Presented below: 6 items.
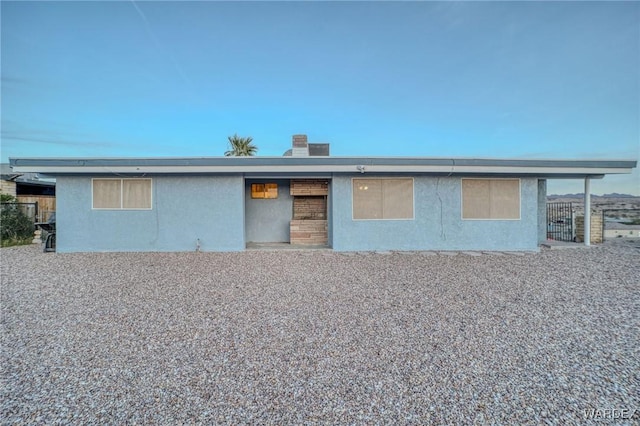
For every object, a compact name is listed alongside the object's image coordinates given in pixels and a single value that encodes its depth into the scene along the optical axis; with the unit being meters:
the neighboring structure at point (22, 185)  14.36
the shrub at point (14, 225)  11.30
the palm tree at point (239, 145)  26.52
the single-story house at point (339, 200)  9.05
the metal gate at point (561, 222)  12.06
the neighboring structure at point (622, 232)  13.09
